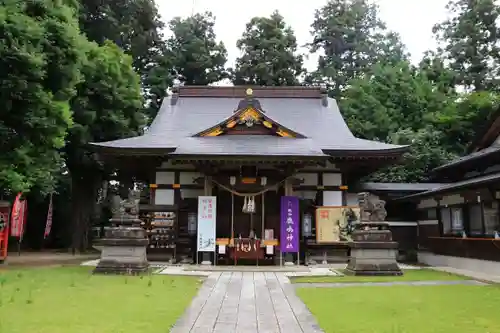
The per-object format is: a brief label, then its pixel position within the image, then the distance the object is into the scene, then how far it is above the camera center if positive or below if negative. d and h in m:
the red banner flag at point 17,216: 17.64 +0.48
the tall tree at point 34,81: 10.62 +3.89
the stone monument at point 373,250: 11.21 -0.51
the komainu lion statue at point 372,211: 11.76 +0.53
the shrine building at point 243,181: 14.13 +1.72
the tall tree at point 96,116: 18.52 +5.13
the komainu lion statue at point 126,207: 11.91 +0.59
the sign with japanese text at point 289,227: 14.21 +0.09
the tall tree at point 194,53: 32.47 +13.51
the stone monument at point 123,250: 11.16 -0.56
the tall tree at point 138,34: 23.53 +11.67
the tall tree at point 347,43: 38.31 +17.83
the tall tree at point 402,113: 21.23 +7.18
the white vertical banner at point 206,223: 13.94 +0.20
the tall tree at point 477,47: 28.16 +12.33
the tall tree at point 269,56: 35.22 +14.43
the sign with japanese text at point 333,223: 14.65 +0.24
